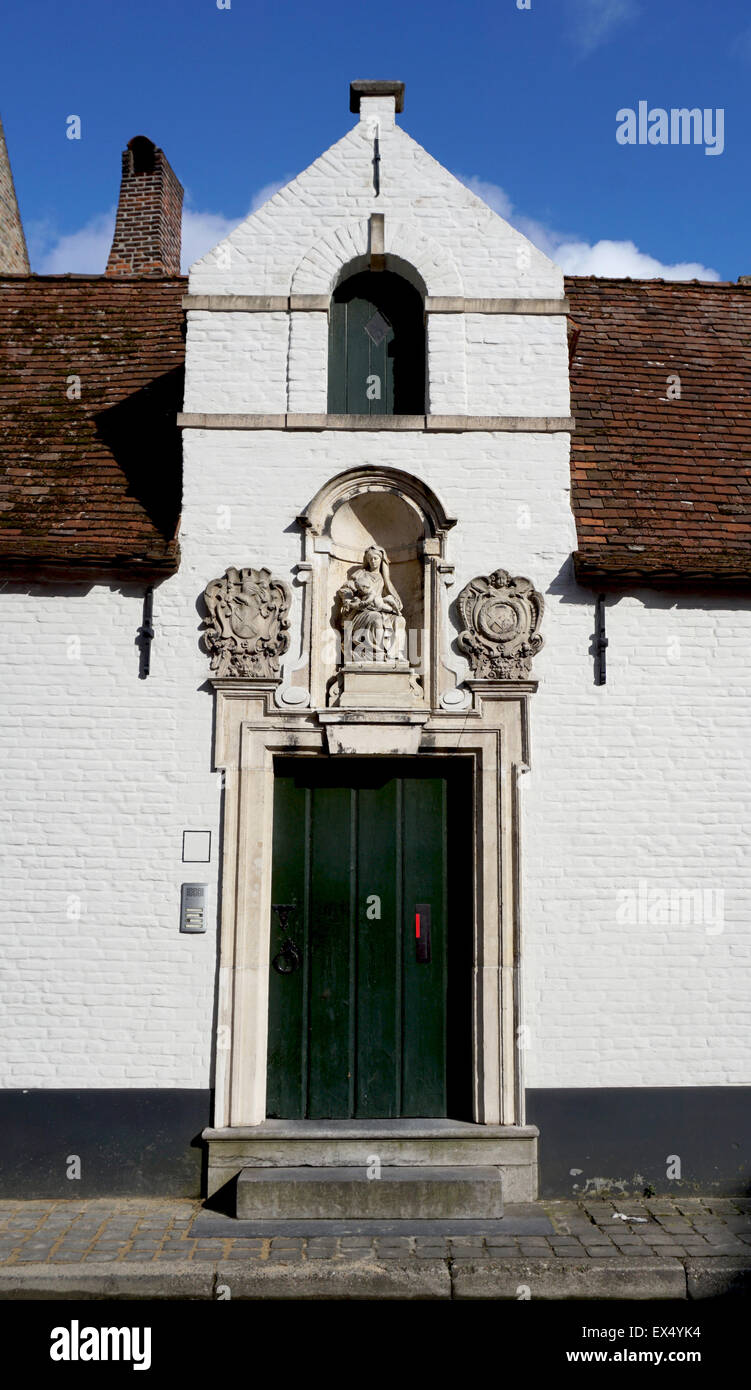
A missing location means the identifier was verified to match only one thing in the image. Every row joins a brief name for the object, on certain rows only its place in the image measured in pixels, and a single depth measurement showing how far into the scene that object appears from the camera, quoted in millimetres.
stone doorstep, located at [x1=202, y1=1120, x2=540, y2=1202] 6270
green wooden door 6645
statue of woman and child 6934
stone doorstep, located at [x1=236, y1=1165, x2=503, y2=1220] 5996
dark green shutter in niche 7492
